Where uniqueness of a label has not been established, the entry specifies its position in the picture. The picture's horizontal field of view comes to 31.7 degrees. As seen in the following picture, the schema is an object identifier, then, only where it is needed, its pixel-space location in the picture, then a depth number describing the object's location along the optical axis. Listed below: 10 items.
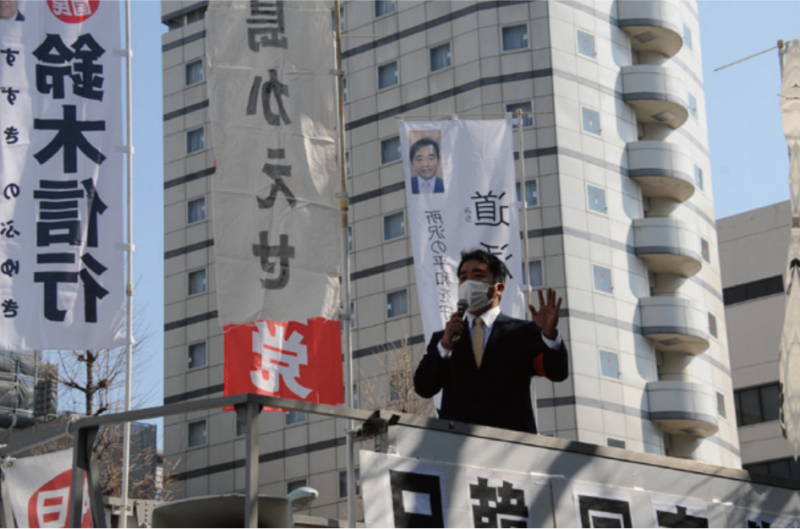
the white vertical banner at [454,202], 21.84
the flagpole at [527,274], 25.03
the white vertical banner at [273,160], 15.08
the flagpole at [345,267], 15.73
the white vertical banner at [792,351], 12.30
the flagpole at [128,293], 15.89
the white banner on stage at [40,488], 9.65
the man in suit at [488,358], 8.12
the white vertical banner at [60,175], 15.29
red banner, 15.64
